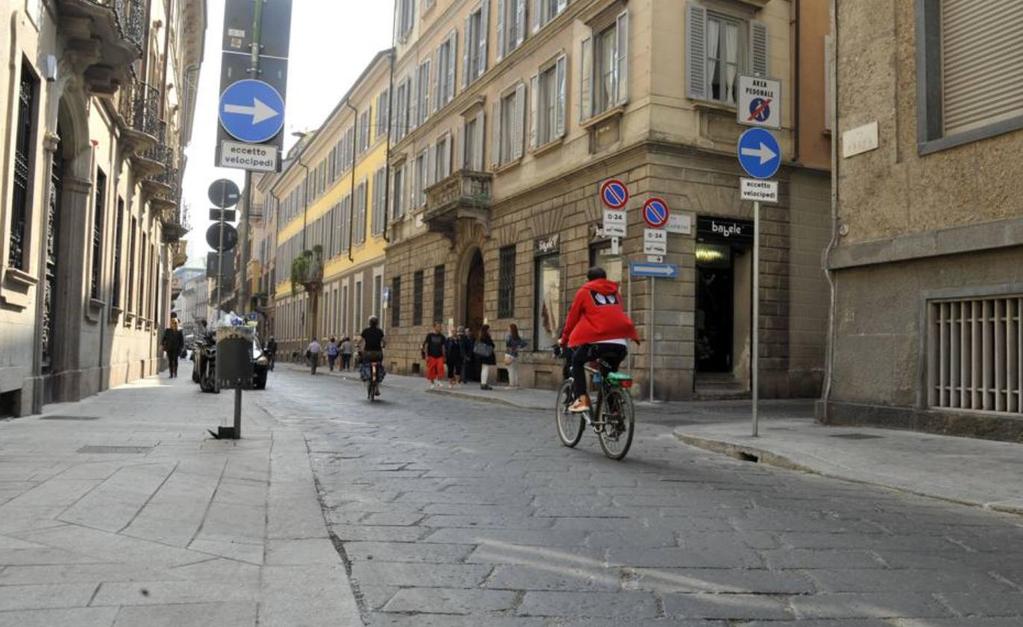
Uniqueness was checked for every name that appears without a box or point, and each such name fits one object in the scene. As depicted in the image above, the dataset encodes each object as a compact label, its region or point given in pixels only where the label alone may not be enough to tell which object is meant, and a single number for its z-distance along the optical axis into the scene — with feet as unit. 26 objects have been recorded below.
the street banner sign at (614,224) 48.03
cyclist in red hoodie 26.32
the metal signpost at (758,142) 32.01
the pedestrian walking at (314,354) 113.59
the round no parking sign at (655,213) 50.03
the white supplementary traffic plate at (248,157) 28.50
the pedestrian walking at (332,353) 125.08
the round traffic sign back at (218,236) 40.70
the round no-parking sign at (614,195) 48.16
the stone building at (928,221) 29.96
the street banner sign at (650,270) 50.65
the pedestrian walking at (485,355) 67.92
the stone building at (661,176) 56.34
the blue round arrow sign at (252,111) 28.07
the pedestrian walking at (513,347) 68.28
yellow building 124.57
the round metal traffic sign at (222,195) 39.78
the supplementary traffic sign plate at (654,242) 50.24
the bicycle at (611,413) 25.08
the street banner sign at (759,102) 32.32
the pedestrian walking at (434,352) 69.67
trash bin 27.46
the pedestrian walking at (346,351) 119.55
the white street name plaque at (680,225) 55.77
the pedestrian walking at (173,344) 77.25
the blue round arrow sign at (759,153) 31.94
